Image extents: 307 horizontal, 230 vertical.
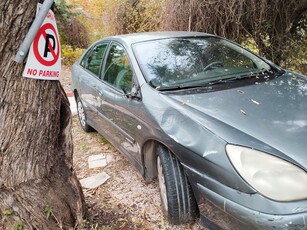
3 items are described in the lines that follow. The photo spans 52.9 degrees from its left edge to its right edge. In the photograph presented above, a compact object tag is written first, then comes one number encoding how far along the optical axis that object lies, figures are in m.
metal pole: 1.74
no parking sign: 1.83
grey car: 1.72
